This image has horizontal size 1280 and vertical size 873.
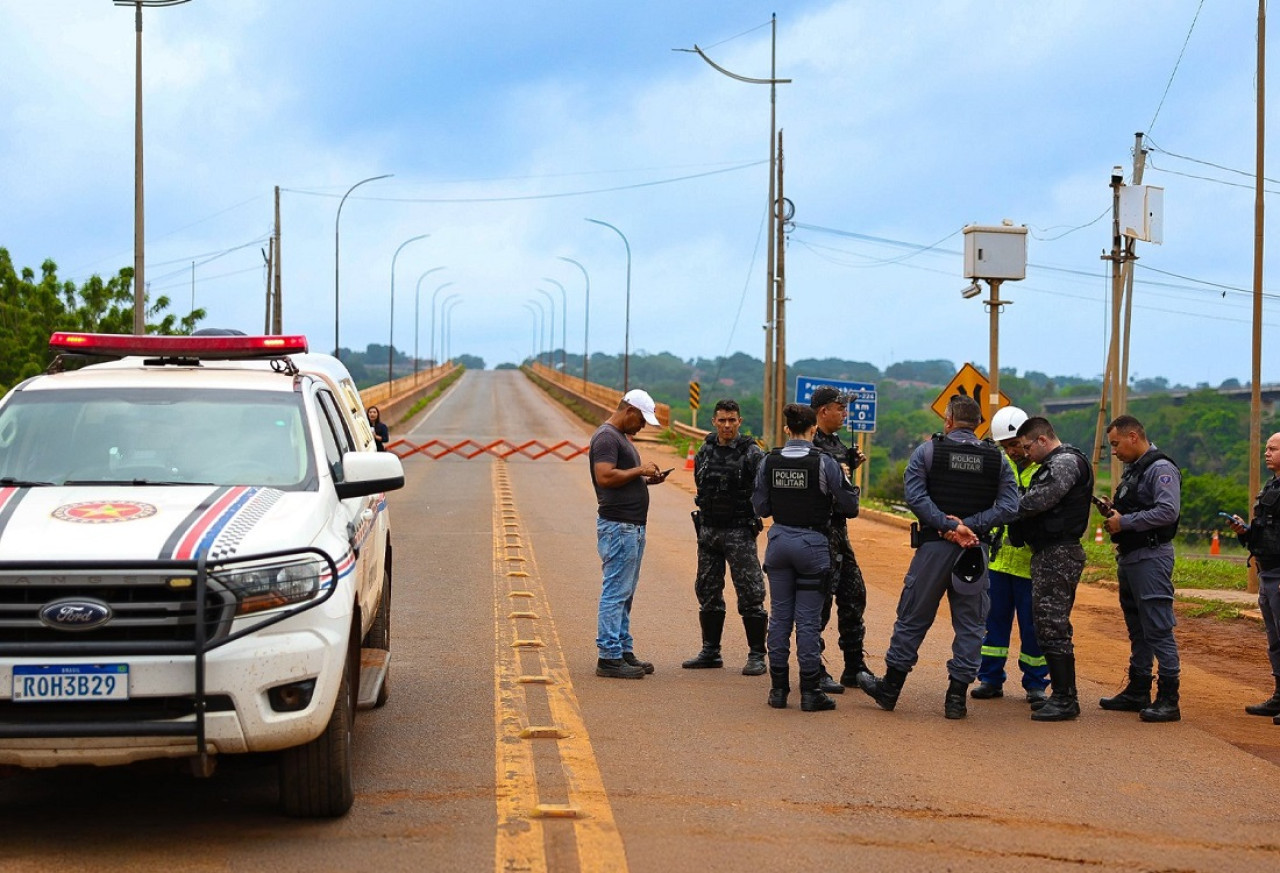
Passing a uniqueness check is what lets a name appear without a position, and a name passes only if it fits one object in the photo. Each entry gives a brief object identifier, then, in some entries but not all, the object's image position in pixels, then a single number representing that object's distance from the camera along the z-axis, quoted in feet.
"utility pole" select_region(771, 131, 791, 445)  111.96
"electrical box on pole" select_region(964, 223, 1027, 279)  65.10
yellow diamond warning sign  67.51
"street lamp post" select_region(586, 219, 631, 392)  219.41
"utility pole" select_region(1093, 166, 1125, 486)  76.89
